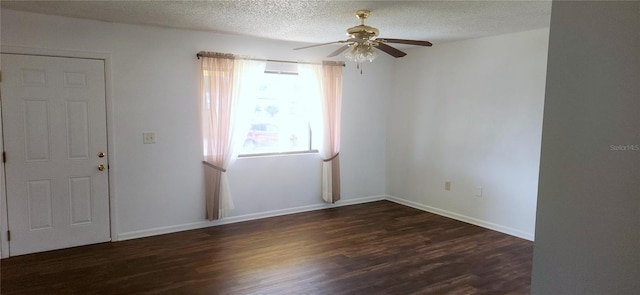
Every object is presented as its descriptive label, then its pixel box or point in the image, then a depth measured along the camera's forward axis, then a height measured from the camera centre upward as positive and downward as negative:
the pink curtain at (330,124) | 5.32 +0.01
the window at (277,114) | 4.96 +0.12
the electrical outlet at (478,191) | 4.84 -0.79
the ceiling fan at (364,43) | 3.26 +0.71
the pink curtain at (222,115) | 4.53 +0.08
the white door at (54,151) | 3.61 -0.32
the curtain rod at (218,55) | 4.43 +0.77
